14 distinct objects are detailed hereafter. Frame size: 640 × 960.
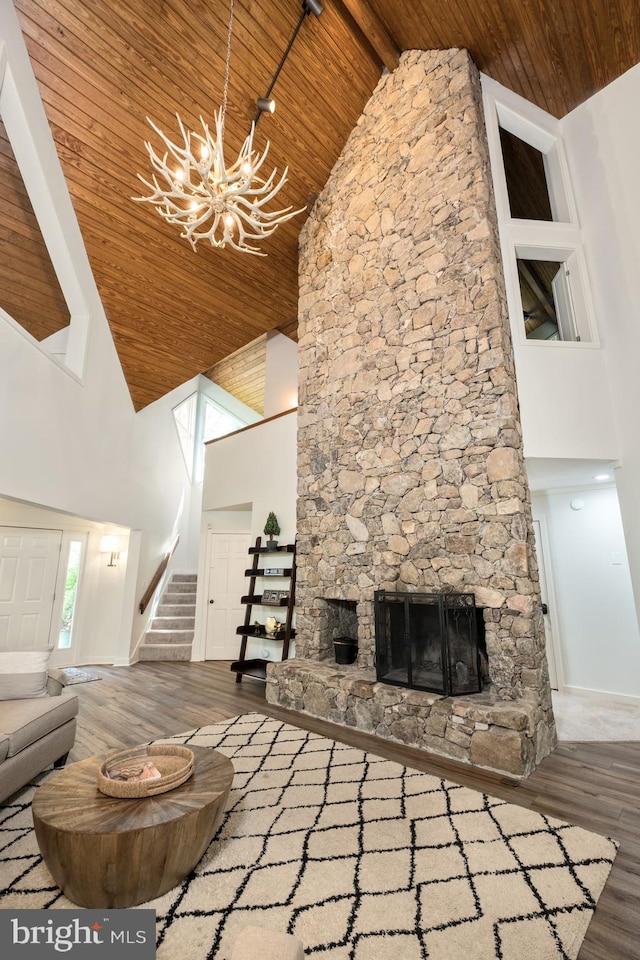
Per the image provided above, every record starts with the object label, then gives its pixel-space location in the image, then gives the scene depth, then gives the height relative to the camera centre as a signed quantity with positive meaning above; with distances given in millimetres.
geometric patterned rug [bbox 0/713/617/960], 1622 -1278
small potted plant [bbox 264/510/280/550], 5852 +657
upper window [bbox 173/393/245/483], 9320 +3386
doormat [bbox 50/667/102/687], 5557 -1213
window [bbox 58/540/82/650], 6445 -203
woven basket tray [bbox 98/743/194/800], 1880 -880
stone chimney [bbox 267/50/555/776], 3486 +1433
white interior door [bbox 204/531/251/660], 6918 -191
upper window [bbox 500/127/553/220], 5223 +4931
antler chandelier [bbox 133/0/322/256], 2859 +2561
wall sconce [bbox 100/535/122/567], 7012 +520
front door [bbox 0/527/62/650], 5676 -51
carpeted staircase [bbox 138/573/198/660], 6875 -729
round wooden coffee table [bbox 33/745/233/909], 1615 -952
